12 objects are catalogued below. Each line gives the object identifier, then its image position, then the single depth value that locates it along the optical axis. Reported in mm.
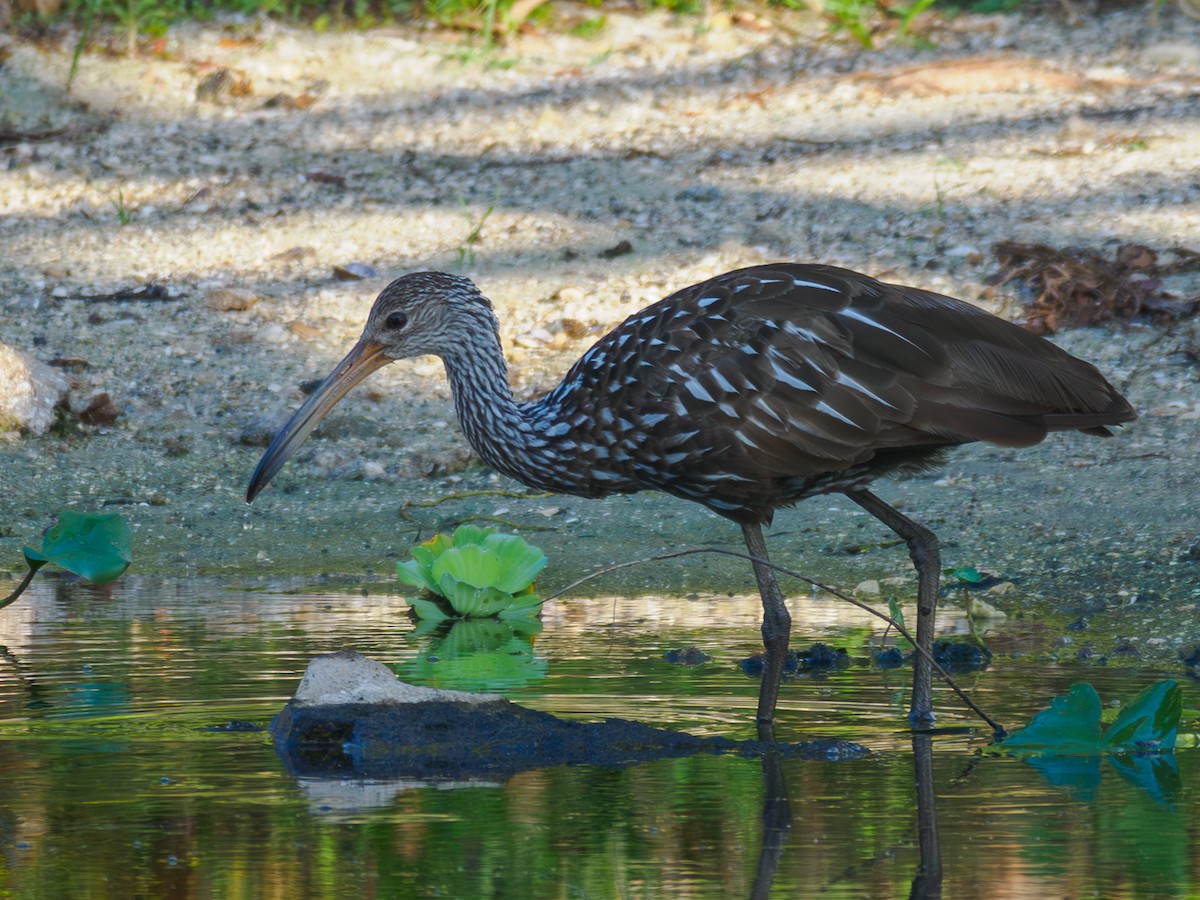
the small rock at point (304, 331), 18984
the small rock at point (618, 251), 20391
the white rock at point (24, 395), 16906
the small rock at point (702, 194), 21812
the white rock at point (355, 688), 10047
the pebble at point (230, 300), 19547
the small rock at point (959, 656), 11906
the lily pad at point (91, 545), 11977
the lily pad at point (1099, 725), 9492
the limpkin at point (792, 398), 10719
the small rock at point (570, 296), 19469
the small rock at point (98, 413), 17469
